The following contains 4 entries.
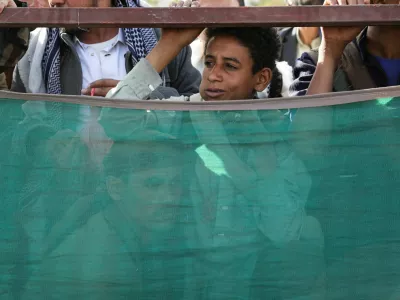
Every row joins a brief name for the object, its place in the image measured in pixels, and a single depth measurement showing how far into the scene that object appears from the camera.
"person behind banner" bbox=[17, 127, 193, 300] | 5.64
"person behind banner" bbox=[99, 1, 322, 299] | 5.64
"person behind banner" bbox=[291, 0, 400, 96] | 6.81
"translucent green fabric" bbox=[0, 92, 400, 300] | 5.64
